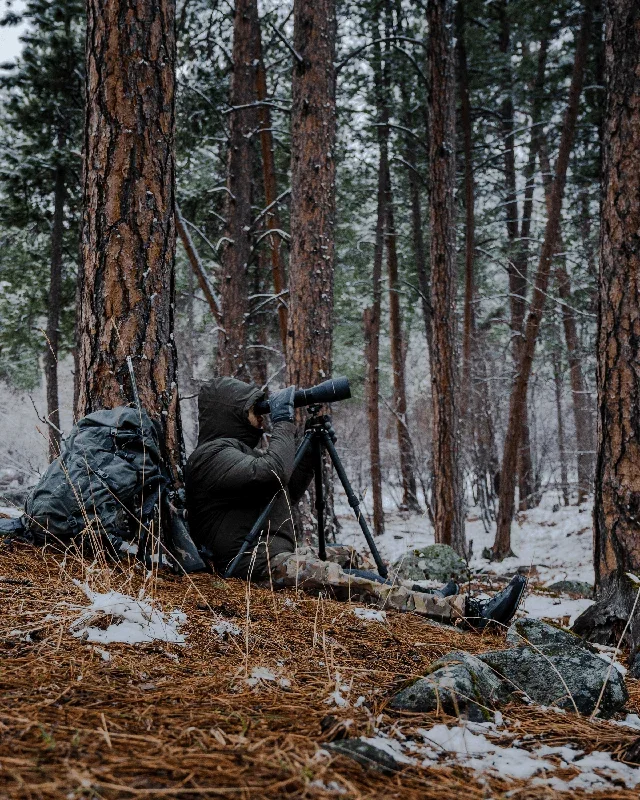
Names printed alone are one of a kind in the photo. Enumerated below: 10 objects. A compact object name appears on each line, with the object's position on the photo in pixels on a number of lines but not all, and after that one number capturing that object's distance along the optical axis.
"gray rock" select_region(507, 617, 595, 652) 2.59
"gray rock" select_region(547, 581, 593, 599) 6.98
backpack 3.11
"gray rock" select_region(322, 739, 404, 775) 1.38
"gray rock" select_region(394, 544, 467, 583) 5.83
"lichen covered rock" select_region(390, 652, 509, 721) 1.80
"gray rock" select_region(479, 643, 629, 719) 2.05
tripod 3.97
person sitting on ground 3.52
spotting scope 3.90
